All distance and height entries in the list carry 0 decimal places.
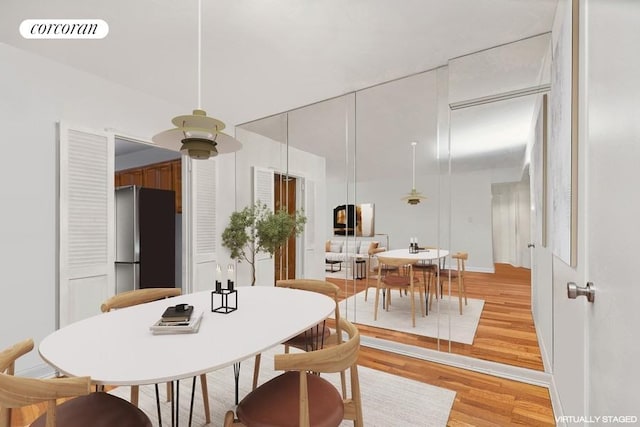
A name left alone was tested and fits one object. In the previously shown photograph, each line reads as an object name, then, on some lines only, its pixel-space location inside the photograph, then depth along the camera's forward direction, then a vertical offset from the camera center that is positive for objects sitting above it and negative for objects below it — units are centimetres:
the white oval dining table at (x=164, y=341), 102 -51
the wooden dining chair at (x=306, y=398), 109 -76
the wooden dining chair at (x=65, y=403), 90 -60
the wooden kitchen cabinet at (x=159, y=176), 479 +64
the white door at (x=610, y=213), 66 +0
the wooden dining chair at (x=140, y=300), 181 -55
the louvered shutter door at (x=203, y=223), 377 -10
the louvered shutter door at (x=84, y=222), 263 -7
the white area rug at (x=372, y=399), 192 -127
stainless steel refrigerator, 366 -31
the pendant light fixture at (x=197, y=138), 145 +40
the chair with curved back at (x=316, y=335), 192 -78
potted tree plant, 393 -20
